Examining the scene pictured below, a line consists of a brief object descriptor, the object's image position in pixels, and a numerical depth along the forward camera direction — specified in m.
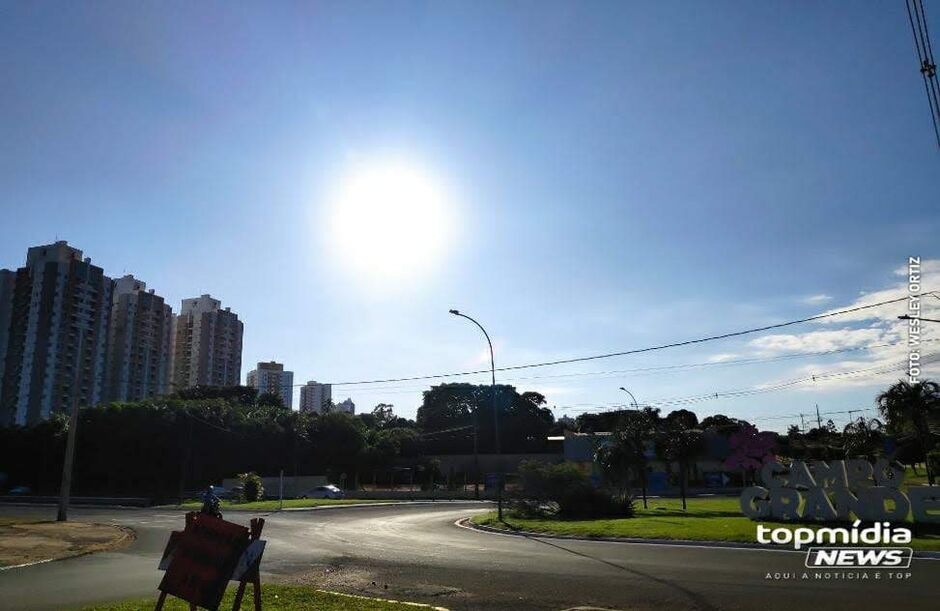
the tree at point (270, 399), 100.12
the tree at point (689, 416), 105.29
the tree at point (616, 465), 36.50
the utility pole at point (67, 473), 31.17
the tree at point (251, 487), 49.56
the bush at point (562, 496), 31.88
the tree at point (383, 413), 122.78
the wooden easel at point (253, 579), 8.83
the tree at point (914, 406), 32.12
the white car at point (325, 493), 55.06
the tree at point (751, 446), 38.53
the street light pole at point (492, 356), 35.88
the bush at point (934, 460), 42.66
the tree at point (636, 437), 36.91
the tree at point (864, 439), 47.72
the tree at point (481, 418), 92.69
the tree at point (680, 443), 39.62
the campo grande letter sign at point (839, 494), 20.58
